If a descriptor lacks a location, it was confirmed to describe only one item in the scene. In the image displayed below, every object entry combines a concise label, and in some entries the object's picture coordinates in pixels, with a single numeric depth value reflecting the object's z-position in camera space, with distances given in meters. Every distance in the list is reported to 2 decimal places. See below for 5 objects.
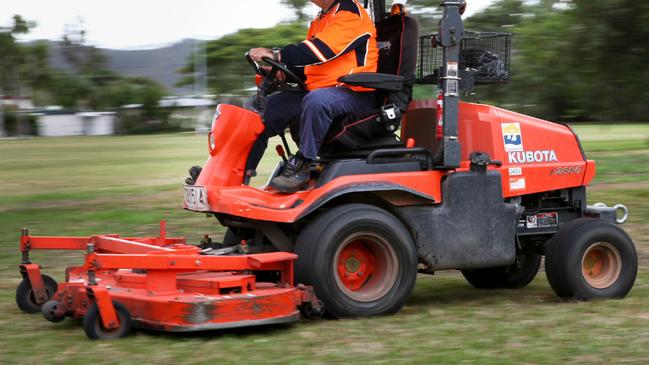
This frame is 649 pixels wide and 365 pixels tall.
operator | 6.62
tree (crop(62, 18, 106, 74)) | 29.52
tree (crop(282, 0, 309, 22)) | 30.55
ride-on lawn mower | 6.01
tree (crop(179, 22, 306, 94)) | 33.97
